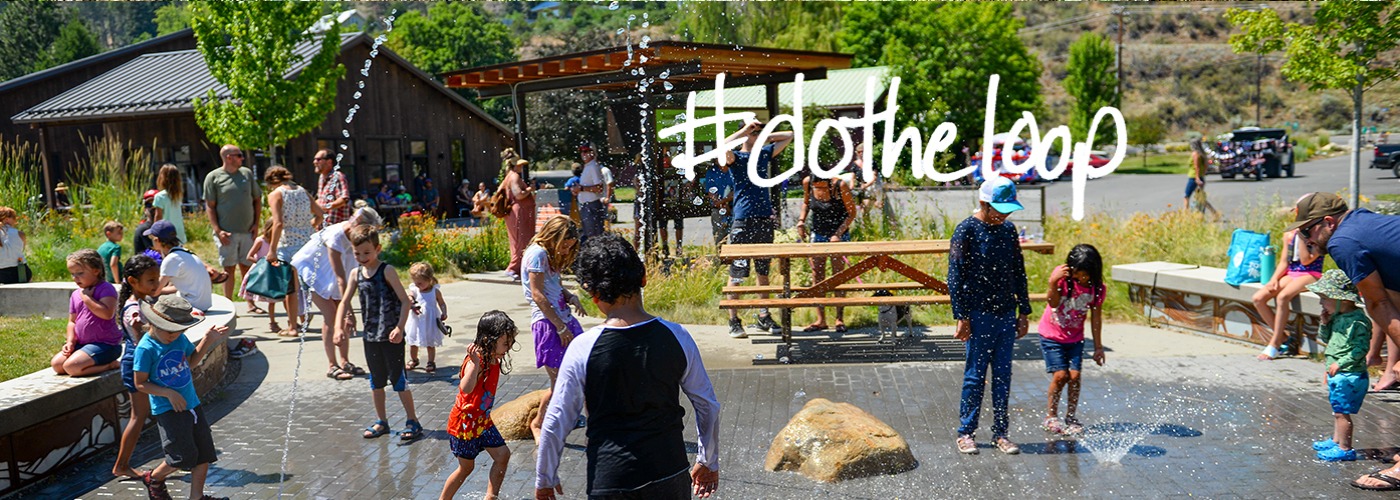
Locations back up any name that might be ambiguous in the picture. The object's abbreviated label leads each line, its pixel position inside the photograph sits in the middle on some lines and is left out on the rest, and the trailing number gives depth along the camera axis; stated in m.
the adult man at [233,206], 10.15
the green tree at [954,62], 42.97
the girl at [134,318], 5.50
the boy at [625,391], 3.55
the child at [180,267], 7.20
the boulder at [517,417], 6.71
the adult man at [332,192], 9.55
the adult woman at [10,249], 10.61
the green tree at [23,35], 57.10
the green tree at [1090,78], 52.06
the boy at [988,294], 6.00
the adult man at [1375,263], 5.30
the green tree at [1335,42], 13.12
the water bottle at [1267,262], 8.84
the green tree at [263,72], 17.58
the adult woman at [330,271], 8.19
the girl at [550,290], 6.02
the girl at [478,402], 5.15
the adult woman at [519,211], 11.64
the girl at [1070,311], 6.31
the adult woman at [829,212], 9.88
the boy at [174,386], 5.37
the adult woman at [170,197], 10.81
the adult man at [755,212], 9.48
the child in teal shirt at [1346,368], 5.75
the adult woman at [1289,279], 8.30
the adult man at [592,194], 14.11
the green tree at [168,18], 97.06
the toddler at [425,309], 7.93
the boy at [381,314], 6.43
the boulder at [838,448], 5.77
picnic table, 8.53
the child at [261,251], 9.57
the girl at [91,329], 6.24
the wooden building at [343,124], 24.69
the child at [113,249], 9.93
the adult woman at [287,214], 9.28
